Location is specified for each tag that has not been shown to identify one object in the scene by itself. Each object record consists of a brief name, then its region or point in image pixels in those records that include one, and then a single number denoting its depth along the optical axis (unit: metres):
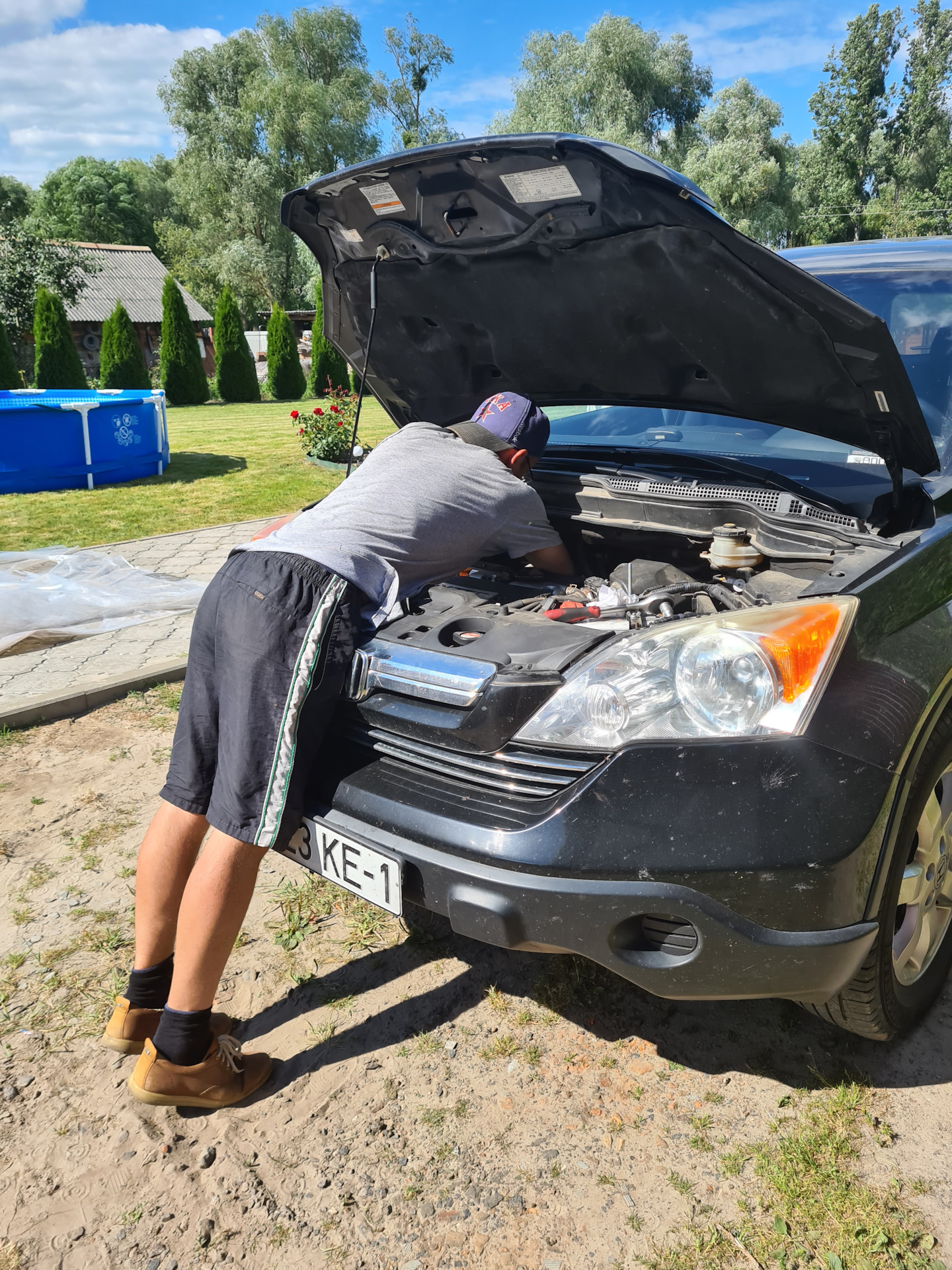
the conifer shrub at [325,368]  22.97
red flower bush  12.12
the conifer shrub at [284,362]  23.05
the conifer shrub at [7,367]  15.34
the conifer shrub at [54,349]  16.80
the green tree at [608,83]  30.95
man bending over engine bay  1.96
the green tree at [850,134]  44.81
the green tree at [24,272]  21.30
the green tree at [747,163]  31.59
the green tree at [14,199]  49.09
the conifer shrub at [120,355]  19.78
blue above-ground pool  10.23
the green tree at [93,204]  51.62
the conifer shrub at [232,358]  22.09
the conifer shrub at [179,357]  20.91
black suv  1.66
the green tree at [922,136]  43.59
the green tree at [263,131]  32.75
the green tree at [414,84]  37.12
